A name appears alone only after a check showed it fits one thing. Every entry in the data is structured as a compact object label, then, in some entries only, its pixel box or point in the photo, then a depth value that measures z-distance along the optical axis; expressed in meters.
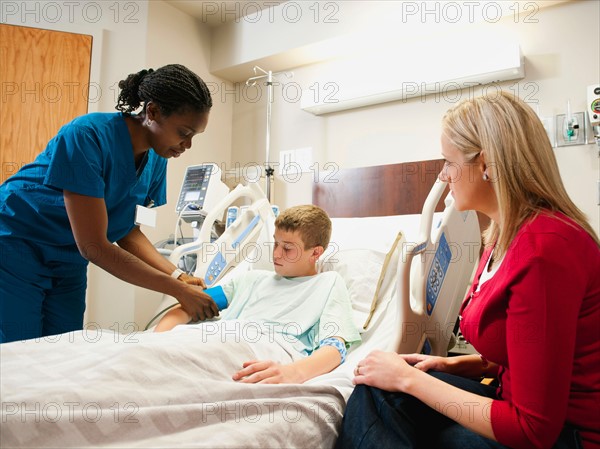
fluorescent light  2.82
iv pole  3.53
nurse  1.38
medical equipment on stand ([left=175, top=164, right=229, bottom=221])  3.02
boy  1.35
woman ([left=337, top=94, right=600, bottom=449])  0.77
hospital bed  0.76
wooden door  2.97
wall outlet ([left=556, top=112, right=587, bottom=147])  2.62
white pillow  1.86
